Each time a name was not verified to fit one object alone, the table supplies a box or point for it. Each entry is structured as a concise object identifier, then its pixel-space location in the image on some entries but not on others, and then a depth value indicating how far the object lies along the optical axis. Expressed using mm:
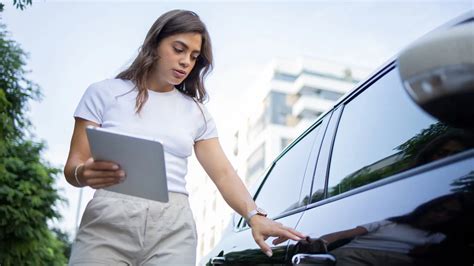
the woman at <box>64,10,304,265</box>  1750
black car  872
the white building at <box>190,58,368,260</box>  37469
